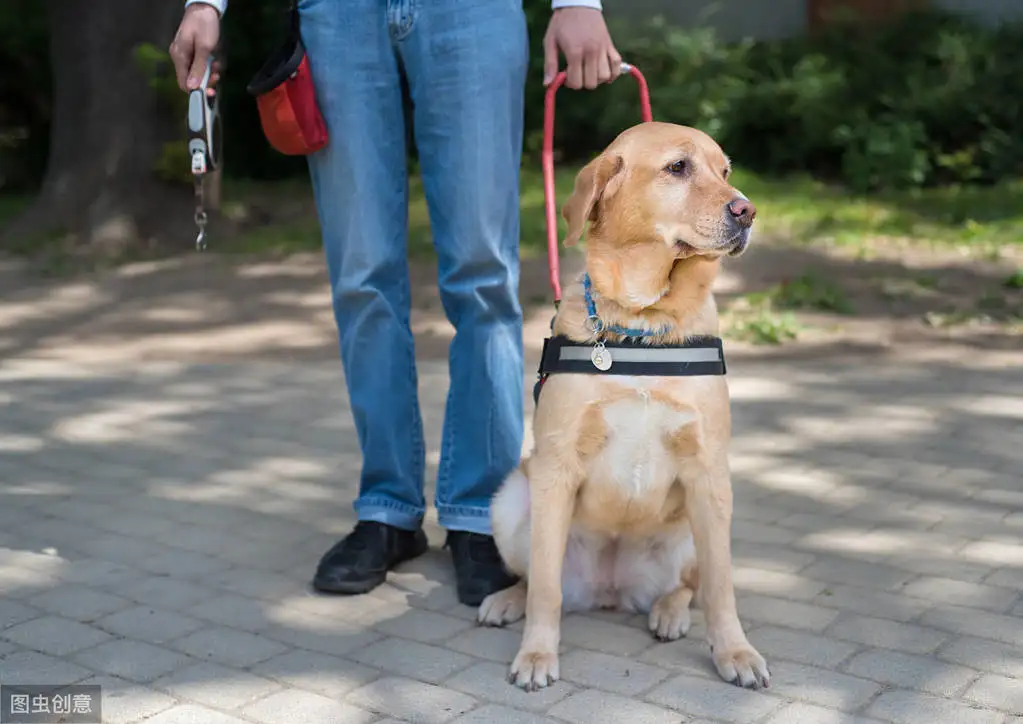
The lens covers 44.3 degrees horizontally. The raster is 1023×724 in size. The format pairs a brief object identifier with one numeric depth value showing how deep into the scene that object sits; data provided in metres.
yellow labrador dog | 3.01
